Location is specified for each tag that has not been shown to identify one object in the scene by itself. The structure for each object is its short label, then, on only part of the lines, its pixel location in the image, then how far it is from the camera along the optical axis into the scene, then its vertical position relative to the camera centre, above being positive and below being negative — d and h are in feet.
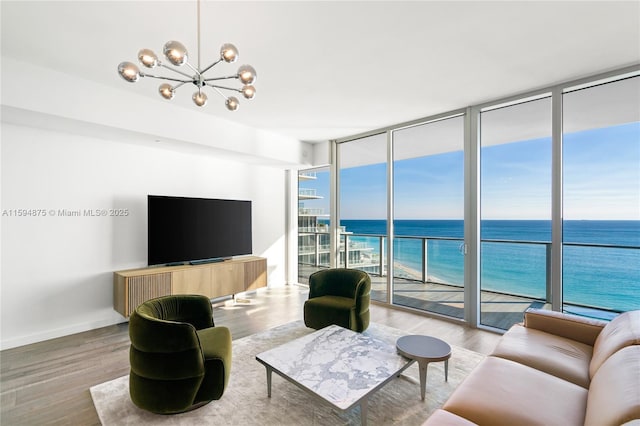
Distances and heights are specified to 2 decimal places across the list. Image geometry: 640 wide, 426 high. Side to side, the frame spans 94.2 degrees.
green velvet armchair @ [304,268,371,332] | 10.77 -3.26
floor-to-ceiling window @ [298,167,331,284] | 18.69 -0.41
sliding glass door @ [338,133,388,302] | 16.07 +0.50
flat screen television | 12.87 -0.68
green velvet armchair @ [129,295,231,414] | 6.34 -3.37
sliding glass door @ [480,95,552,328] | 11.50 +0.42
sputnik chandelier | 5.44 +2.99
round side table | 7.16 -3.39
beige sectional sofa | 4.39 -3.07
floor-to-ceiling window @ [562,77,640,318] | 10.11 +0.79
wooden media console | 11.62 -2.92
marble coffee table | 5.96 -3.53
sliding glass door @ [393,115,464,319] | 13.53 -0.01
